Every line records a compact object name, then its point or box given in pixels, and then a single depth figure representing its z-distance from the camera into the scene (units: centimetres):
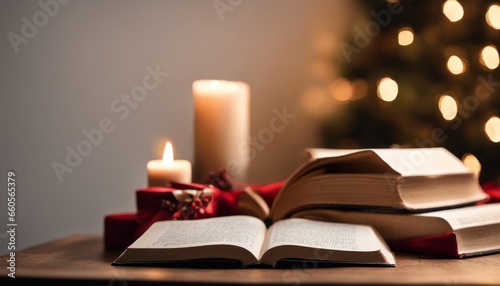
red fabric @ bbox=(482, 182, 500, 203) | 114
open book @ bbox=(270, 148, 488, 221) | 92
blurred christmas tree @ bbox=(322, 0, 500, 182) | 171
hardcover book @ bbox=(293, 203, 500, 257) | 85
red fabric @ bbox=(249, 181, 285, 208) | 110
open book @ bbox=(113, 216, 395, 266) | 75
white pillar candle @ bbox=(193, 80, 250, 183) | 121
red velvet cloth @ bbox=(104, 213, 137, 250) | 101
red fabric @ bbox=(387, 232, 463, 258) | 84
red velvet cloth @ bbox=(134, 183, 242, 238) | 102
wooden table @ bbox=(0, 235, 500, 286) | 64
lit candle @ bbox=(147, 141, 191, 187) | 111
